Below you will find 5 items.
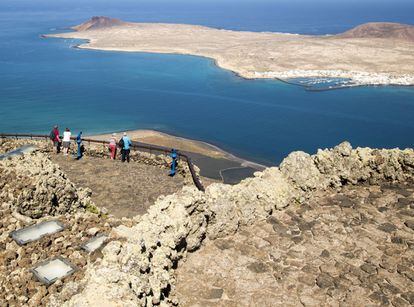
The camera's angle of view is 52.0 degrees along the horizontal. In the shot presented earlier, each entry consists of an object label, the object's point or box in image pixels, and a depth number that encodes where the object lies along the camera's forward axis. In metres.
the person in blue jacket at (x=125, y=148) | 21.25
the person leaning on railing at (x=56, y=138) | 22.94
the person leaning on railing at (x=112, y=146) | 21.93
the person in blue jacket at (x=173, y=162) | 20.08
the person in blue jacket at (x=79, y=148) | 21.88
